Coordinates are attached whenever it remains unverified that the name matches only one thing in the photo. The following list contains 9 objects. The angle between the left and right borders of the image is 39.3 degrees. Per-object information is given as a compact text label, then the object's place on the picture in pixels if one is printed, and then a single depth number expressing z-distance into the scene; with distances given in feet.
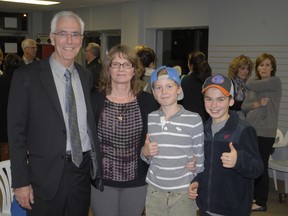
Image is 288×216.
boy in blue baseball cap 7.37
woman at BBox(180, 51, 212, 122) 14.12
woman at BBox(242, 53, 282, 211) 13.61
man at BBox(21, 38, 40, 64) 20.39
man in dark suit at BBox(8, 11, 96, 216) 7.35
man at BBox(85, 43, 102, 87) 19.44
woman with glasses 8.08
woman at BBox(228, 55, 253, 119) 14.49
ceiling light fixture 28.81
